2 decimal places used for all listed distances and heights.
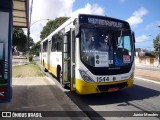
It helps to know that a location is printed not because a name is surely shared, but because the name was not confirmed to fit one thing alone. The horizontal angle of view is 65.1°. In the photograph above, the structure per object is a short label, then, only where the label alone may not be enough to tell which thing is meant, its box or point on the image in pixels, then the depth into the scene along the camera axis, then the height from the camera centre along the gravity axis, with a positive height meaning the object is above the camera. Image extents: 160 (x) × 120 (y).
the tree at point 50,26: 31.90 +8.09
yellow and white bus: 4.47 +0.12
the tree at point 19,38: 35.56 +5.49
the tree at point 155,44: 44.40 +4.87
